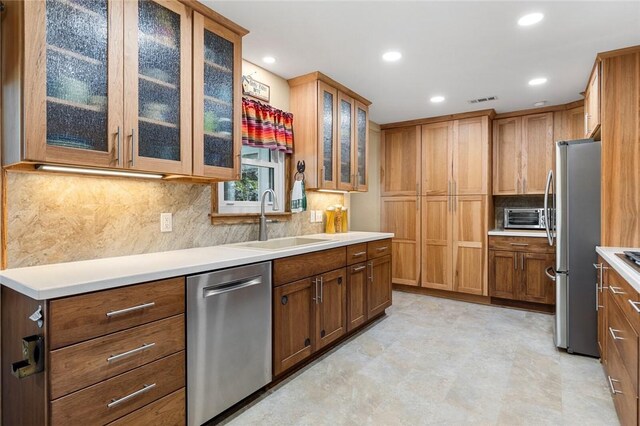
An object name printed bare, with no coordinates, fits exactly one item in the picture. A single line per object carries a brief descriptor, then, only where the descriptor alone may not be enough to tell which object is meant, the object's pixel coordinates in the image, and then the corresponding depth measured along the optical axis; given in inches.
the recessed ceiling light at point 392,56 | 108.1
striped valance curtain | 108.5
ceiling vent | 150.3
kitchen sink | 106.1
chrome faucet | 109.8
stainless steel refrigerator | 106.0
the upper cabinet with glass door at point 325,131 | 125.6
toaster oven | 168.9
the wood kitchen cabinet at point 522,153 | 165.5
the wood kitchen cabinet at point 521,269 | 153.9
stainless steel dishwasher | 67.7
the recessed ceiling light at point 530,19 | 86.5
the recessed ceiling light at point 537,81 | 129.1
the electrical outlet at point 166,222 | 87.1
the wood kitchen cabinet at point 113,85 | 55.6
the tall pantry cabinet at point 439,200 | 171.3
